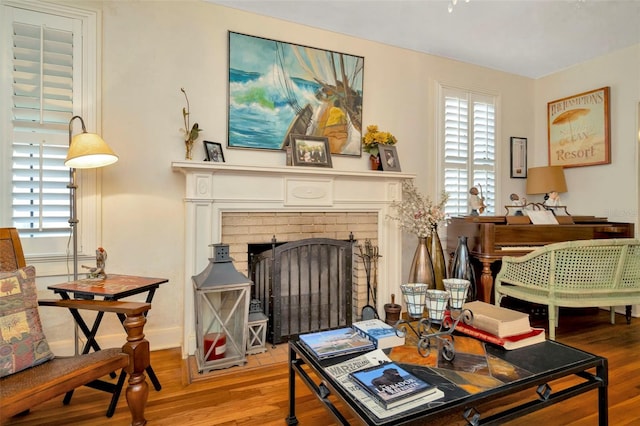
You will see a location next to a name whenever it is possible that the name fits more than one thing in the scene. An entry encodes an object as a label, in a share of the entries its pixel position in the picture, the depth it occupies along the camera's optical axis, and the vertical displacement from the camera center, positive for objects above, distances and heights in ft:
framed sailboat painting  8.87 +3.30
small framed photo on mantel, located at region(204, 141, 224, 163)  8.37 +1.50
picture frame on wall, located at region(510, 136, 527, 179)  12.92 +2.14
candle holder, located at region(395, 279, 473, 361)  4.54 -1.36
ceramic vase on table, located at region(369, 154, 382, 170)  10.18 +1.51
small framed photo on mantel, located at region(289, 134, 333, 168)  9.00 +1.66
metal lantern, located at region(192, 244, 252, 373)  6.98 -2.21
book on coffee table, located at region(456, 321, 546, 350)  4.79 -1.85
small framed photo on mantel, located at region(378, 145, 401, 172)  10.00 +1.61
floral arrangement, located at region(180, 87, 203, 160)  8.05 +1.94
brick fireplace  7.77 +0.00
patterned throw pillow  4.53 -1.65
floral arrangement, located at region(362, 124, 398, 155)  10.05 +2.18
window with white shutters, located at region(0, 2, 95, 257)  7.00 +2.04
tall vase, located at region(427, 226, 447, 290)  10.64 -1.48
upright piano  9.73 -0.67
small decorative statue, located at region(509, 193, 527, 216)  10.84 +0.36
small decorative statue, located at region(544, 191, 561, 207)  11.63 +0.47
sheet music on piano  10.34 -0.15
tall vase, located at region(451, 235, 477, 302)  10.19 -1.59
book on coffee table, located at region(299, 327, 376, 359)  4.56 -1.90
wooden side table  5.71 -1.44
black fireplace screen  8.57 -1.98
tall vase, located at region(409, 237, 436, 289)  9.94 -1.65
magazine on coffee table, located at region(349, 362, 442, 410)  3.43 -1.90
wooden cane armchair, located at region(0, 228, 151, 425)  4.24 -2.14
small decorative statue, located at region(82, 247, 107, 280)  6.65 -1.15
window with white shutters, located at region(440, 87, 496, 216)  11.75 +2.37
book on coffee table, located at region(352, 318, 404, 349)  4.80 -1.81
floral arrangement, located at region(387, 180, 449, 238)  9.73 -0.13
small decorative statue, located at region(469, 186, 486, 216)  11.14 +0.33
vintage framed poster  11.39 +3.00
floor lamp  6.22 +1.02
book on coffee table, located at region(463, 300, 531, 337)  4.91 -1.65
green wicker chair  7.98 -1.50
